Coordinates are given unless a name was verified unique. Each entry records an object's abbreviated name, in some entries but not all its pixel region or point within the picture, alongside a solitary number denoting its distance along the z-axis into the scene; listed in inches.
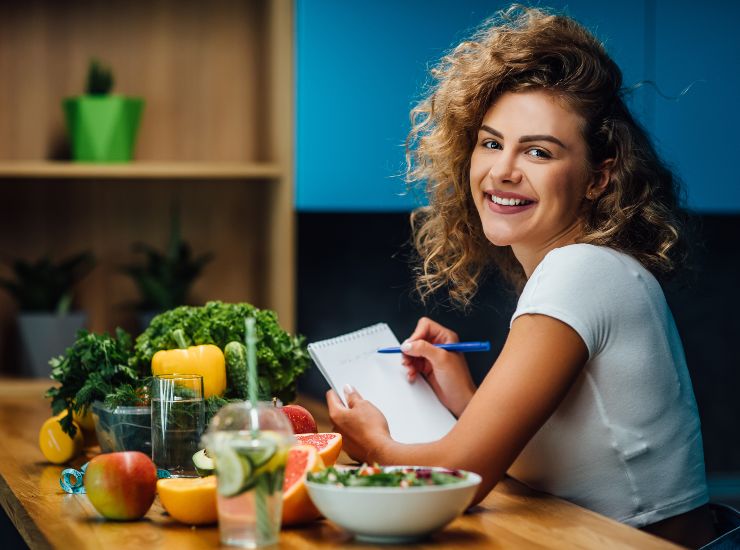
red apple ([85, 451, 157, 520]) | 51.7
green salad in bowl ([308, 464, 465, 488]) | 46.9
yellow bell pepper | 66.1
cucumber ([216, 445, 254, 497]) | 44.9
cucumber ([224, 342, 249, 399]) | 67.1
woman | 56.3
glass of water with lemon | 45.0
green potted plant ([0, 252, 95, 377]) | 113.6
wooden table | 48.3
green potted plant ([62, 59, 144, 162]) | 112.4
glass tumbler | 58.8
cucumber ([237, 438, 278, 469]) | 44.8
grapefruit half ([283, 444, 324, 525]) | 49.6
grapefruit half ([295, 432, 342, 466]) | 57.1
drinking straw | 44.8
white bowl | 45.3
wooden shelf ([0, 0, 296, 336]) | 118.8
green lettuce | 69.3
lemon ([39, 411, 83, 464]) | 67.7
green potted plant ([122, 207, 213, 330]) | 117.4
